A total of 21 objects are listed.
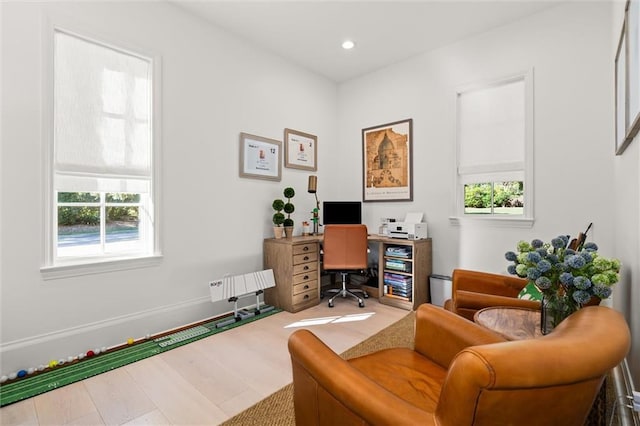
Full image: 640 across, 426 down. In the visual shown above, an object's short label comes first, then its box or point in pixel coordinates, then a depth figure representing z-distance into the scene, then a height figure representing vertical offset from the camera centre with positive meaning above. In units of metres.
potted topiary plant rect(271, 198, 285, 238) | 3.58 -0.05
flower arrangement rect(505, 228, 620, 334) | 1.24 -0.27
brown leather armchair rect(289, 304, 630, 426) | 0.70 -0.45
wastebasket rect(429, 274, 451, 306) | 3.45 -0.86
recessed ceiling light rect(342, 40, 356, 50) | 3.51 +1.99
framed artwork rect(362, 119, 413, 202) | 3.93 +0.71
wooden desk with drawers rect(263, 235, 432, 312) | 3.36 -0.65
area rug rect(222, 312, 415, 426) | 1.64 -1.12
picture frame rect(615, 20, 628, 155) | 1.82 +0.80
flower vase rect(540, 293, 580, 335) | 1.33 -0.42
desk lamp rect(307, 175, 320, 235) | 4.04 +0.30
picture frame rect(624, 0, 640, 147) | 1.44 +0.76
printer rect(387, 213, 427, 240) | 3.52 -0.17
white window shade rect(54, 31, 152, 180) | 2.30 +0.84
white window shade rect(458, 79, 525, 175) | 3.13 +0.93
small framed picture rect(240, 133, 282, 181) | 3.44 +0.68
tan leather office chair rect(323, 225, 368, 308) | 3.41 -0.39
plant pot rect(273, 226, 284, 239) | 3.63 -0.21
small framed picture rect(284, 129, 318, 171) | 3.94 +0.87
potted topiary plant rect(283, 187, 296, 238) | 3.67 +0.05
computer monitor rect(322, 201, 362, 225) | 4.06 +0.03
